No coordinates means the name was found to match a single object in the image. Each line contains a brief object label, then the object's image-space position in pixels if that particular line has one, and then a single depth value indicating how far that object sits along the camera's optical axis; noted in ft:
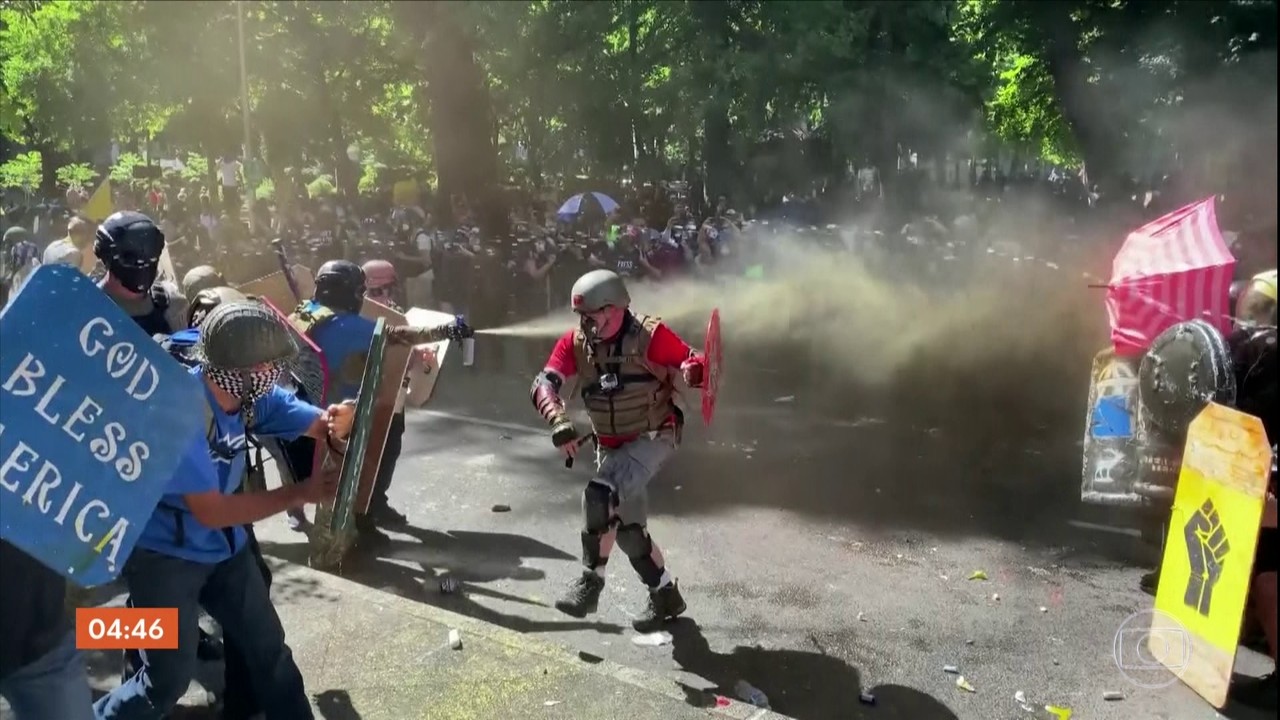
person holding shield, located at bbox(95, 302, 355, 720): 9.89
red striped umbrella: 15.51
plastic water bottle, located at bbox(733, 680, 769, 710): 14.53
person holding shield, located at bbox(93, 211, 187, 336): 15.11
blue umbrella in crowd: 62.17
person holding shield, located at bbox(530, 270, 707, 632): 16.34
